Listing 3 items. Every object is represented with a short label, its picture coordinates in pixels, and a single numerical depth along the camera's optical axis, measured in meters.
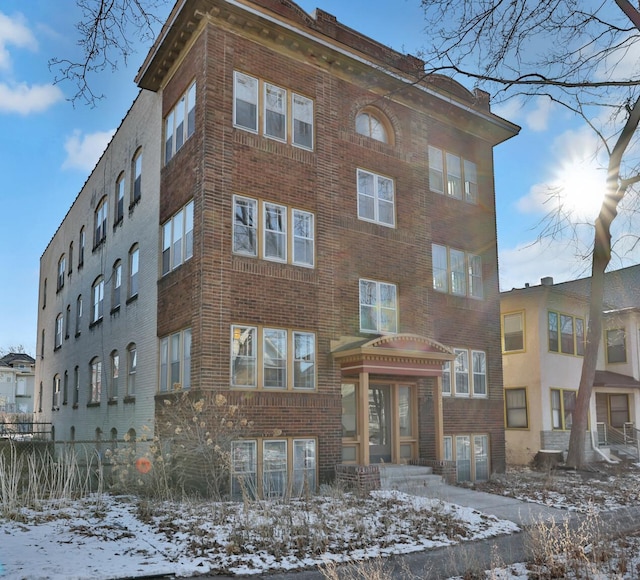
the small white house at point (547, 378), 24.06
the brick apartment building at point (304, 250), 15.18
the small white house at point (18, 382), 68.25
